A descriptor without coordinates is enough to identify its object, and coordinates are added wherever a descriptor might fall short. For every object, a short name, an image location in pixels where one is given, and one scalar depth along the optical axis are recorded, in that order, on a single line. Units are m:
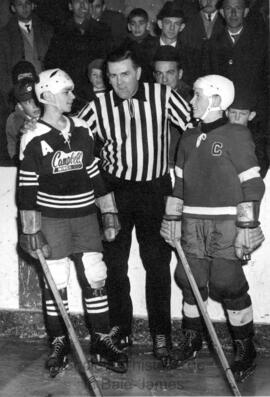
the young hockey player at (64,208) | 4.55
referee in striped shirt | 4.84
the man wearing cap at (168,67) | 5.44
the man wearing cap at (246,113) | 4.85
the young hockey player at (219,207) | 4.42
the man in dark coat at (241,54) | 5.85
